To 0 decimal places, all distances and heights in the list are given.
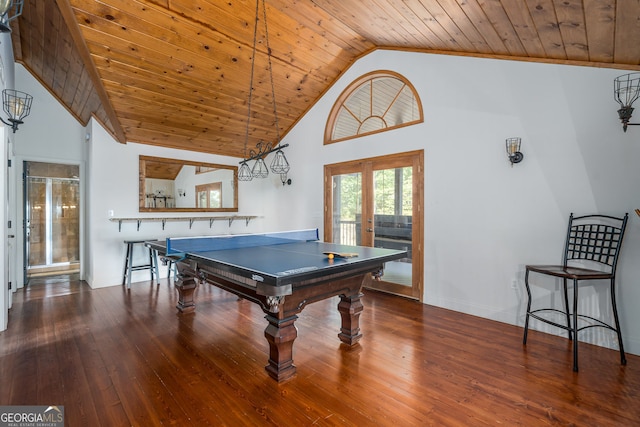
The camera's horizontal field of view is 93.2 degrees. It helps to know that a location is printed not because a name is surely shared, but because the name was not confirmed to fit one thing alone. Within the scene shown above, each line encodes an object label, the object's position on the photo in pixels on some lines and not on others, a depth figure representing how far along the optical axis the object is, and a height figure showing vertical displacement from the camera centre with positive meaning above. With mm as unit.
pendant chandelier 3336 +2154
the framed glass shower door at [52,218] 5531 -32
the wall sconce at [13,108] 3053 +1131
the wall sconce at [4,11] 1226 +837
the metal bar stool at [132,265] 4785 -826
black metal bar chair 2457 -403
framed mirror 5320 +559
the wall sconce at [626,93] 2471 +1010
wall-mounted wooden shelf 4969 -67
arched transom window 4250 +1646
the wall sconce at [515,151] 3168 +654
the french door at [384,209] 4133 +71
